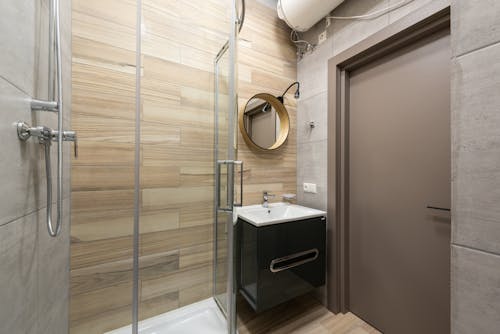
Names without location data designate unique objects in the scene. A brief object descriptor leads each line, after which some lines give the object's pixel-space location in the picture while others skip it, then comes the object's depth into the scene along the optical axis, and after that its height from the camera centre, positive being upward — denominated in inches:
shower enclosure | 42.8 +1.0
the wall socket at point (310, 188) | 66.4 -7.1
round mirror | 66.0 +16.4
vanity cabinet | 49.1 -25.7
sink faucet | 65.8 -10.4
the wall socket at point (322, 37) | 63.9 +44.1
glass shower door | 44.8 -2.0
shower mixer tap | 23.1 +4.5
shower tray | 47.7 -40.3
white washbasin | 52.5 -14.0
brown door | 43.3 -5.6
